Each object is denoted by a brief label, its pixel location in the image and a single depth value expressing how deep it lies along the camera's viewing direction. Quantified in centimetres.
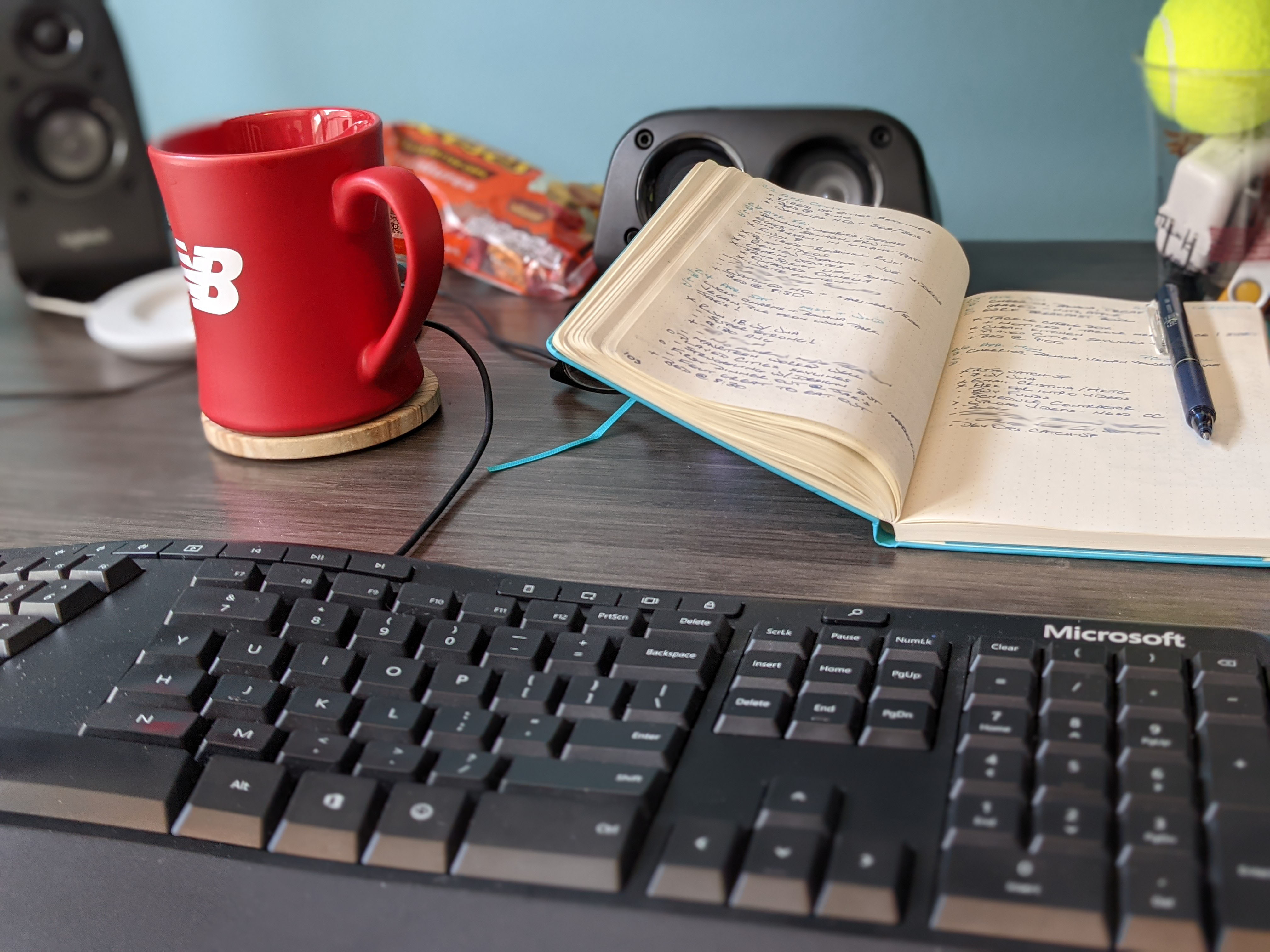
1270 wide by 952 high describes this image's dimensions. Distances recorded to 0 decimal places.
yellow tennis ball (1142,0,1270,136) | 58
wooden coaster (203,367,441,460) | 56
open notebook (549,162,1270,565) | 45
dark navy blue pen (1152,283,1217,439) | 49
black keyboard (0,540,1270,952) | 28
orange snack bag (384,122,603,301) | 77
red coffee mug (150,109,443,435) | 50
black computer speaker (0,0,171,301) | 83
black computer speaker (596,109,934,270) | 70
